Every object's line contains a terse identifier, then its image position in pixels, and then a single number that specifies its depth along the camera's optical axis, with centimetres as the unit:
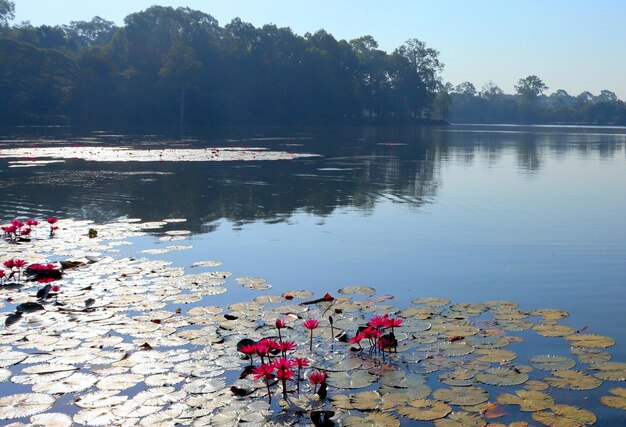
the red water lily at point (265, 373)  507
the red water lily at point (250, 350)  551
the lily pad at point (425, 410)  491
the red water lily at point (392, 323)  605
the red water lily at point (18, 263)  840
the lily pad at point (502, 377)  552
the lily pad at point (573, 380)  544
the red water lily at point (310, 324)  595
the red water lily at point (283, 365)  507
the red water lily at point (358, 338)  599
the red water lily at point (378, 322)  598
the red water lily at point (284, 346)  544
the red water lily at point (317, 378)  516
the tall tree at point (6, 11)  11219
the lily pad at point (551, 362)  585
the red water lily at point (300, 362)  520
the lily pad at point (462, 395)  516
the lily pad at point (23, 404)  489
